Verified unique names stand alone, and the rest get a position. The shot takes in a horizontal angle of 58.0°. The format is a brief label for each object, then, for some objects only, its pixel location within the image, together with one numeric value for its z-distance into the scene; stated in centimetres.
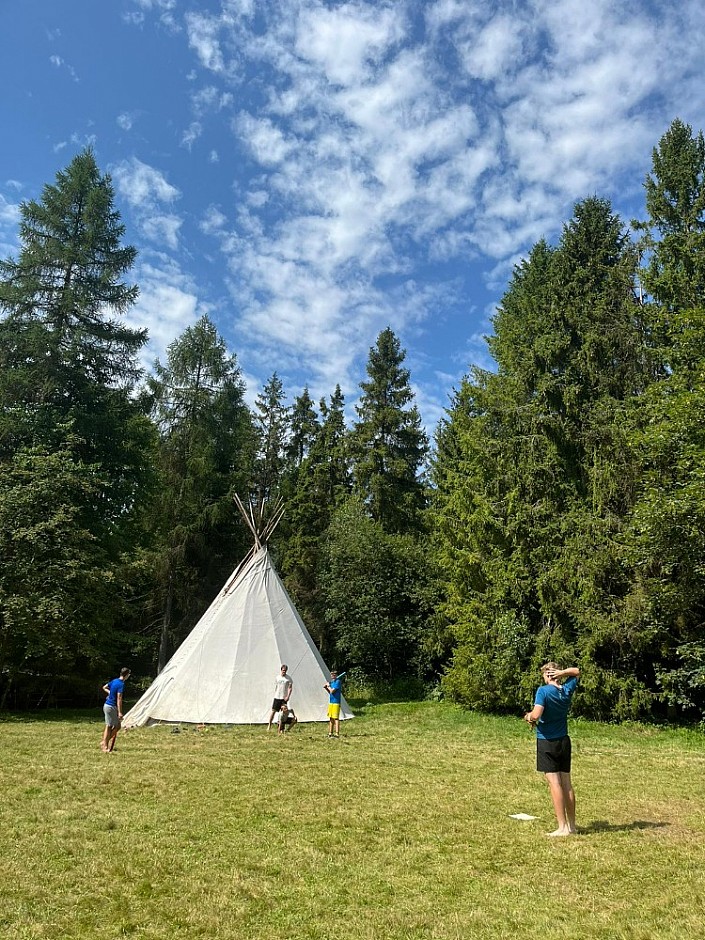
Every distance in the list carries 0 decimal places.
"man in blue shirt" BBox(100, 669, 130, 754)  1038
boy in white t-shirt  1364
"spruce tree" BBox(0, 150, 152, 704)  1867
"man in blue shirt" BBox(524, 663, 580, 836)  587
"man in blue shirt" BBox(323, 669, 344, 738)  1305
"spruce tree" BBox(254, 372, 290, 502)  3556
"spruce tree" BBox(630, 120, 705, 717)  1294
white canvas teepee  1470
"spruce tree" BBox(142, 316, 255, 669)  2828
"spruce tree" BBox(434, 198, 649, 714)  1569
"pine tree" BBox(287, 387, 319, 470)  3666
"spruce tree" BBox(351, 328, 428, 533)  2977
